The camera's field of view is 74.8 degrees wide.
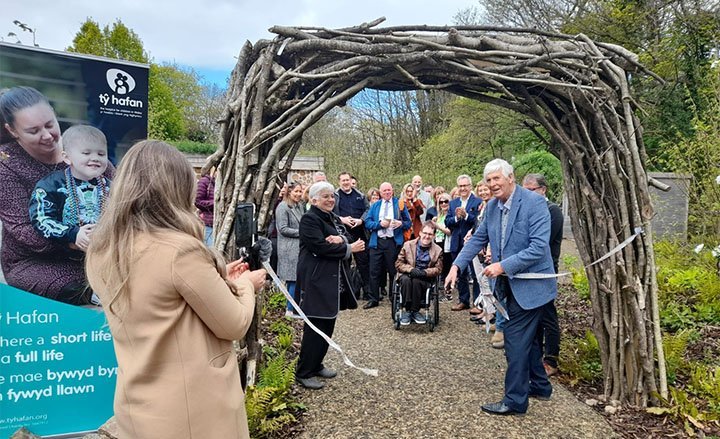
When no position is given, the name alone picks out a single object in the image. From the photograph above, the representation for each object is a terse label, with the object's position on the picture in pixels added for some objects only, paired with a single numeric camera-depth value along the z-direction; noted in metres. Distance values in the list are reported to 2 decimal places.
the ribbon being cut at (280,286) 2.70
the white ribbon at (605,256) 3.55
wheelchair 5.86
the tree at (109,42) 28.56
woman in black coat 4.03
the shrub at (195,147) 22.98
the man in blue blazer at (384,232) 6.87
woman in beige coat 1.56
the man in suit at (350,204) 7.21
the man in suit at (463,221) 6.53
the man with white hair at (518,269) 3.52
